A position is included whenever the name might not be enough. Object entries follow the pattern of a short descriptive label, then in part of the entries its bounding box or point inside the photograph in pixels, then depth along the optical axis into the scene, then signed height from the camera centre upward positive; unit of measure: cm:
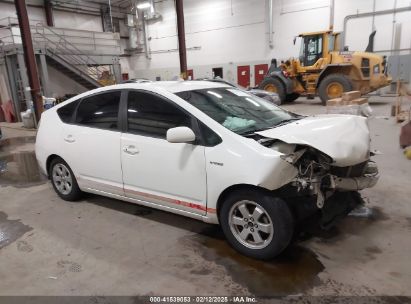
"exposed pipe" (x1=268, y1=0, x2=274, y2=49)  1677 +243
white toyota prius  247 -70
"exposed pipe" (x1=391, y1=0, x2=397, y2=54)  1394 +145
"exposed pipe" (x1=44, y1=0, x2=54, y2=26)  1822 +394
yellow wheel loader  1136 -17
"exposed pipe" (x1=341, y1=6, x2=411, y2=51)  1378 +220
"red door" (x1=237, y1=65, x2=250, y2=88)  1823 -17
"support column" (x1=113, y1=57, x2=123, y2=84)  1585 +45
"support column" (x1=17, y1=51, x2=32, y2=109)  1190 +50
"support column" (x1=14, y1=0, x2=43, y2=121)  978 +91
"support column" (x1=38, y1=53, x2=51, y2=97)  1290 +38
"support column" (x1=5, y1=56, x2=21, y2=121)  1299 +29
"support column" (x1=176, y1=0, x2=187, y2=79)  1325 +157
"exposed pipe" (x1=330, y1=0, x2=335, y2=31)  1509 +258
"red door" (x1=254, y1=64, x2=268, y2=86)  1756 +0
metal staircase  1349 +112
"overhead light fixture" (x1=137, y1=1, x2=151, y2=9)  2035 +447
